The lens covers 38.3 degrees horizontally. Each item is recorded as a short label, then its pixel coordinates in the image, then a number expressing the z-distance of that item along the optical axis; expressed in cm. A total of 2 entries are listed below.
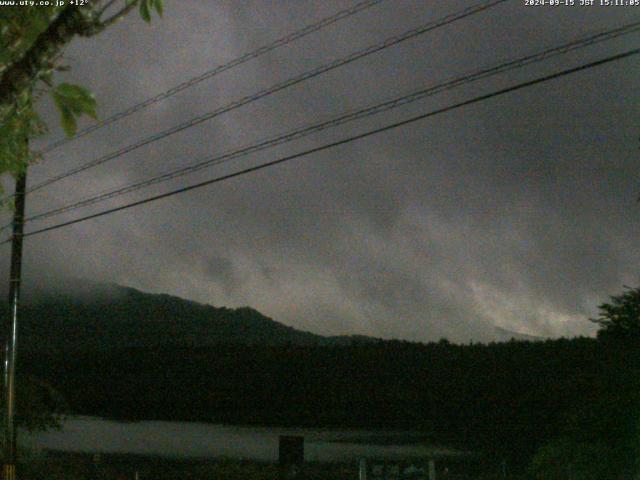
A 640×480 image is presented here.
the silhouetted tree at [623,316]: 2424
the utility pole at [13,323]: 2016
